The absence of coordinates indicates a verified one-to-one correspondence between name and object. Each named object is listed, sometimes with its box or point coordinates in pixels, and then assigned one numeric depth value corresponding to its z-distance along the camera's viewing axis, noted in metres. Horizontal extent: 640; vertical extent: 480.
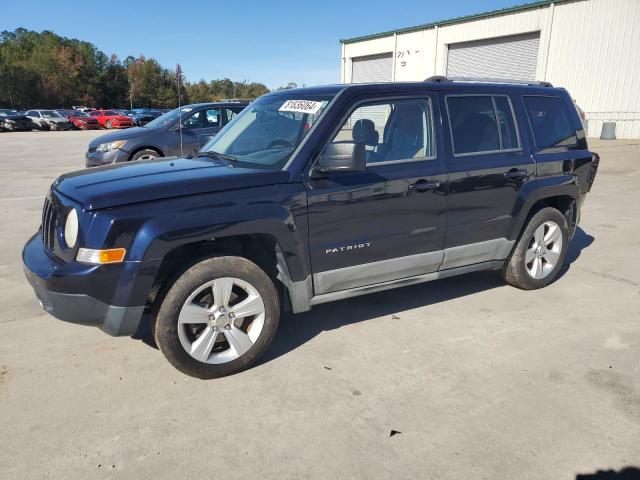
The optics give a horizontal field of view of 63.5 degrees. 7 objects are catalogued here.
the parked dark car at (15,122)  34.78
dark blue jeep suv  2.99
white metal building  22.67
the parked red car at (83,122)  38.97
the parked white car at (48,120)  37.31
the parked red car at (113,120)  38.46
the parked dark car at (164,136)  10.08
